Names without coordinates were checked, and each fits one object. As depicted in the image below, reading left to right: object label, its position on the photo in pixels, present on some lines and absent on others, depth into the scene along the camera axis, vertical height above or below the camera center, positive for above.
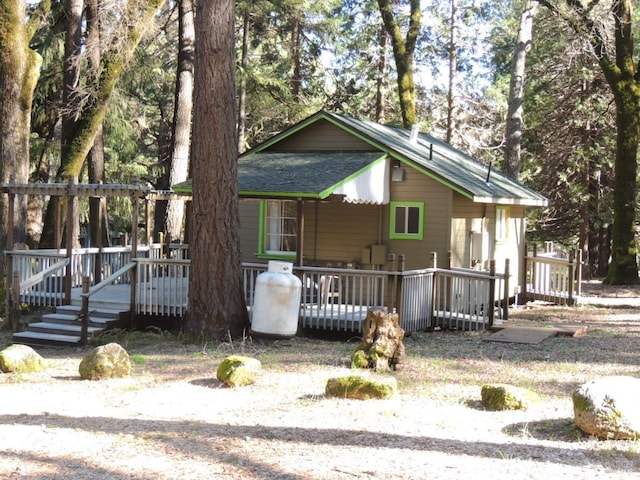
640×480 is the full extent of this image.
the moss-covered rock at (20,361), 10.88 -1.54
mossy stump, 10.59 -1.14
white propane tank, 13.03 -0.79
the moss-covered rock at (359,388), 8.78 -1.42
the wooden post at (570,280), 19.22 -0.44
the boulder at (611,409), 7.00 -1.26
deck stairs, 14.54 -1.42
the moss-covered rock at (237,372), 9.67 -1.43
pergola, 15.21 +1.02
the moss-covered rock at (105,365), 10.36 -1.48
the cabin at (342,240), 14.83 +0.33
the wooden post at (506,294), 15.91 -0.68
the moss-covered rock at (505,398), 8.34 -1.41
